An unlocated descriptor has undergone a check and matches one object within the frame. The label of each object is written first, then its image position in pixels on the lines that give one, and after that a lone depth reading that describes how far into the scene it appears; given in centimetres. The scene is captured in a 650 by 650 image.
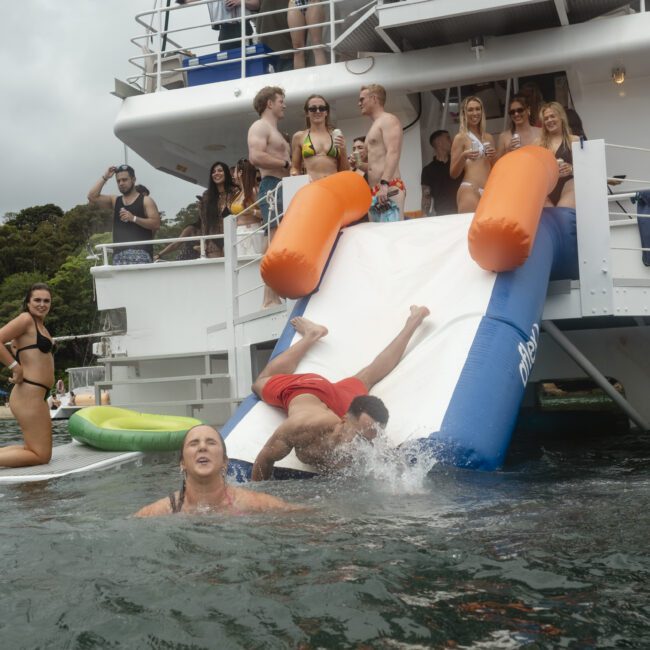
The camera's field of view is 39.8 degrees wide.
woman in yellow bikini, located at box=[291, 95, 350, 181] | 825
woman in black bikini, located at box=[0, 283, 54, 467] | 676
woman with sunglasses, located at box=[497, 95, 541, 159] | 866
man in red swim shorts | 528
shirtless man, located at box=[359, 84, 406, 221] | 805
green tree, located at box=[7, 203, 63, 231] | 5850
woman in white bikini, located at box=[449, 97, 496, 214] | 808
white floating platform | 641
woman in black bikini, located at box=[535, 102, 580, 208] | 776
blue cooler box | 1130
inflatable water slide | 554
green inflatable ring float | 764
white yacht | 746
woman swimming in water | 459
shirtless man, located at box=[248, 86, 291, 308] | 877
